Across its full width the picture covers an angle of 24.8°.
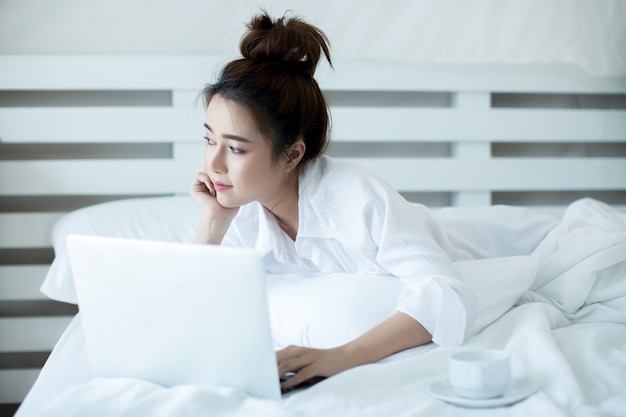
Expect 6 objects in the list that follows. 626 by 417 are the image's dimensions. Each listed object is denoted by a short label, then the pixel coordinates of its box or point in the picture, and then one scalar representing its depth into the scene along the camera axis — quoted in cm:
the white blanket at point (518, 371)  181
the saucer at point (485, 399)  181
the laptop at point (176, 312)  179
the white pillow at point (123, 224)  280
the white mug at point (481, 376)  180
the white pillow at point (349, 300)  220
